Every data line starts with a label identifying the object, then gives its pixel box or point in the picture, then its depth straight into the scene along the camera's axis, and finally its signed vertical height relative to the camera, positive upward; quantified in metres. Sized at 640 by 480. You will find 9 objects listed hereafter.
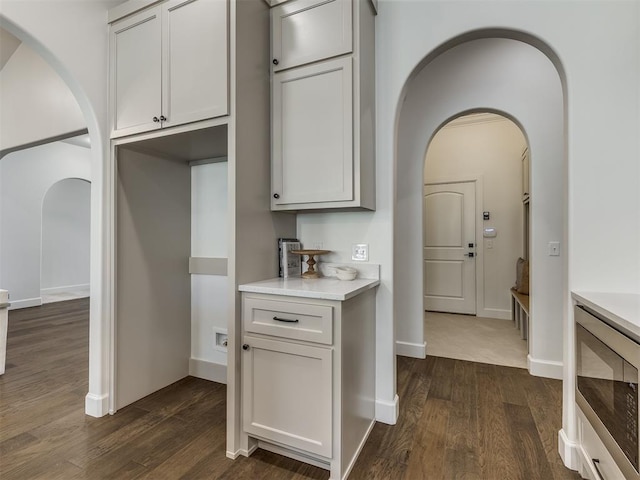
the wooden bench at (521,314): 3.41 -0.87
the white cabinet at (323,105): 1.84 +0.79
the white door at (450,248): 4.88 -0.13
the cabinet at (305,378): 1.55 -0.70
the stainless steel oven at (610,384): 1.07 -0.56
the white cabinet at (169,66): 1.78 +1.04
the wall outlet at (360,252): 2.12 -0.08
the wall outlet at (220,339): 2.61 -0.81
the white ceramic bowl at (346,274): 1.99 -0.21
